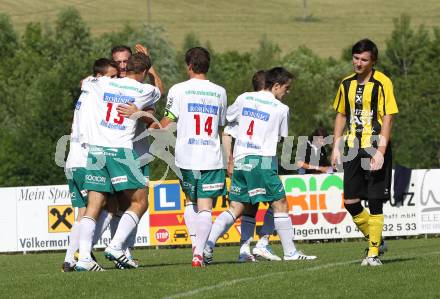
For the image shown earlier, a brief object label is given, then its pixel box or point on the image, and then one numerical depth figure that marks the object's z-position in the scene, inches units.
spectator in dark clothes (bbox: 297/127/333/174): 967.0
